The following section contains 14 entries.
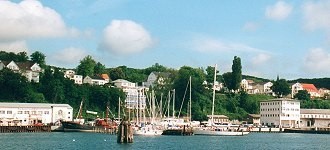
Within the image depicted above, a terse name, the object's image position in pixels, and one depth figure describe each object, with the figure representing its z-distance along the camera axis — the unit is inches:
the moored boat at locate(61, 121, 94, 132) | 4722.0
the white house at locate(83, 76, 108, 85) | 6879.9
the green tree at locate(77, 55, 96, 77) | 7352.4
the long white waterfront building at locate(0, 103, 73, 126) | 4953.3
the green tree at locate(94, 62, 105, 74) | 7818.9
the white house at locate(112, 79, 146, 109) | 5800.7
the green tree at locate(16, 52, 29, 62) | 6835.6
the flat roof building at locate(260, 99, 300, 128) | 6378.4
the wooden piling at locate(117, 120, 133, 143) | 2657.7
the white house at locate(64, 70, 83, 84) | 6837.1
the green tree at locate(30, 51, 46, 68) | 6796.3
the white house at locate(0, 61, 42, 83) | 6038.4
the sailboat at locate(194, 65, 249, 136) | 4532.5
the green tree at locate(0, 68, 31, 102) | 5307.6
